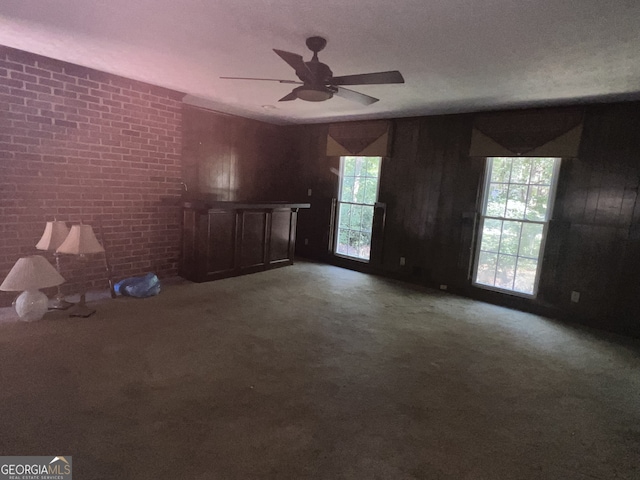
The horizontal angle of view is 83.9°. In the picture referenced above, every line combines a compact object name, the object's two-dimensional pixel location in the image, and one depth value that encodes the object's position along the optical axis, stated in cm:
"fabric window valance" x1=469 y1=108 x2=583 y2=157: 396
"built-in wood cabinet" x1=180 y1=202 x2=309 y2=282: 465
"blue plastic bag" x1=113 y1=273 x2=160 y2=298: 395
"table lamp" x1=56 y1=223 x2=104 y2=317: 332
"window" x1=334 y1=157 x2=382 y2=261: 582
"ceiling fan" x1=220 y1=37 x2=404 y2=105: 253
